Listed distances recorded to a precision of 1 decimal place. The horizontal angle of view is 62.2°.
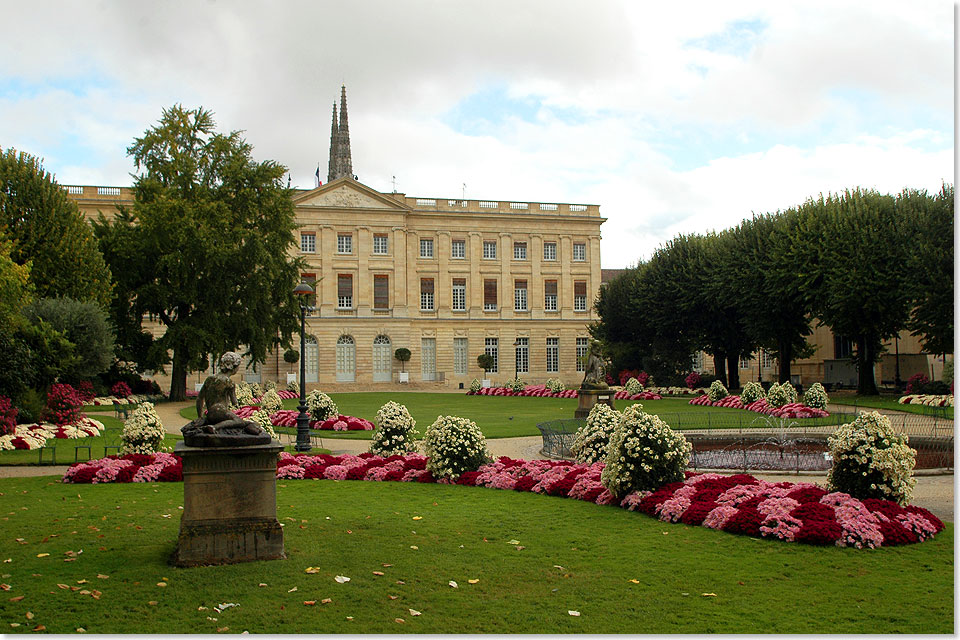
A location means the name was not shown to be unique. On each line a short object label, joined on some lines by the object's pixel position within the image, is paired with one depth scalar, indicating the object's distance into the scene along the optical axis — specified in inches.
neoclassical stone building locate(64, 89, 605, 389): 2110.0
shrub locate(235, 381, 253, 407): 1051.8
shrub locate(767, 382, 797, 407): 1058.7
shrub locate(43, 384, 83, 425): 806.5
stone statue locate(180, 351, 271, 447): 269.1
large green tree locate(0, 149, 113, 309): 983.0
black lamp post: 650.2
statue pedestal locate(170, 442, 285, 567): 267.1
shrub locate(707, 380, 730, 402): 1254.3
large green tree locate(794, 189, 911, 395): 1151.0
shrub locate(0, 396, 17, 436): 698.2
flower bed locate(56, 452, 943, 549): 308.7
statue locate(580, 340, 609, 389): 876.0
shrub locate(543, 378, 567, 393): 1588.3
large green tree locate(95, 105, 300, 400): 1245.1
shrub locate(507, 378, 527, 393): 1656.5
